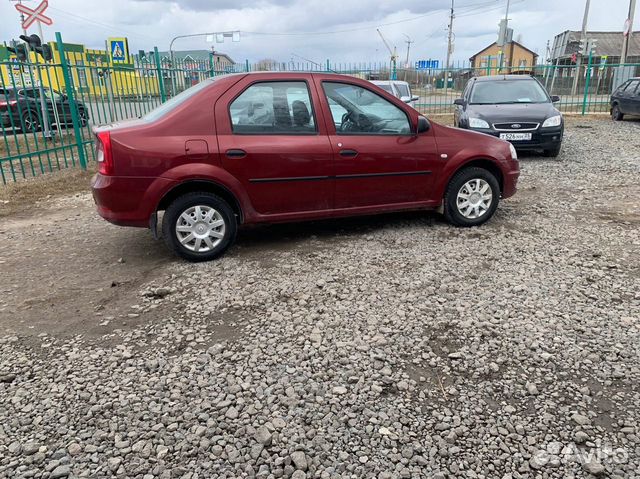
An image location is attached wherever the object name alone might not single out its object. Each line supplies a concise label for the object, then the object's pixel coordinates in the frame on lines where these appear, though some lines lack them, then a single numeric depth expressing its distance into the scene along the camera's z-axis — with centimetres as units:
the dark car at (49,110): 953
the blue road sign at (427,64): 2261
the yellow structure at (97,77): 927
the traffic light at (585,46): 2717
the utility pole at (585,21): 2956
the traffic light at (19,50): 1095
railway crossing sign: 1196
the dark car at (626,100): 1588
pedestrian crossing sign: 1507
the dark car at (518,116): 943
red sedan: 439
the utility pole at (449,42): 5201
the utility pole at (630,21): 2216
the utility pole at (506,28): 2525
